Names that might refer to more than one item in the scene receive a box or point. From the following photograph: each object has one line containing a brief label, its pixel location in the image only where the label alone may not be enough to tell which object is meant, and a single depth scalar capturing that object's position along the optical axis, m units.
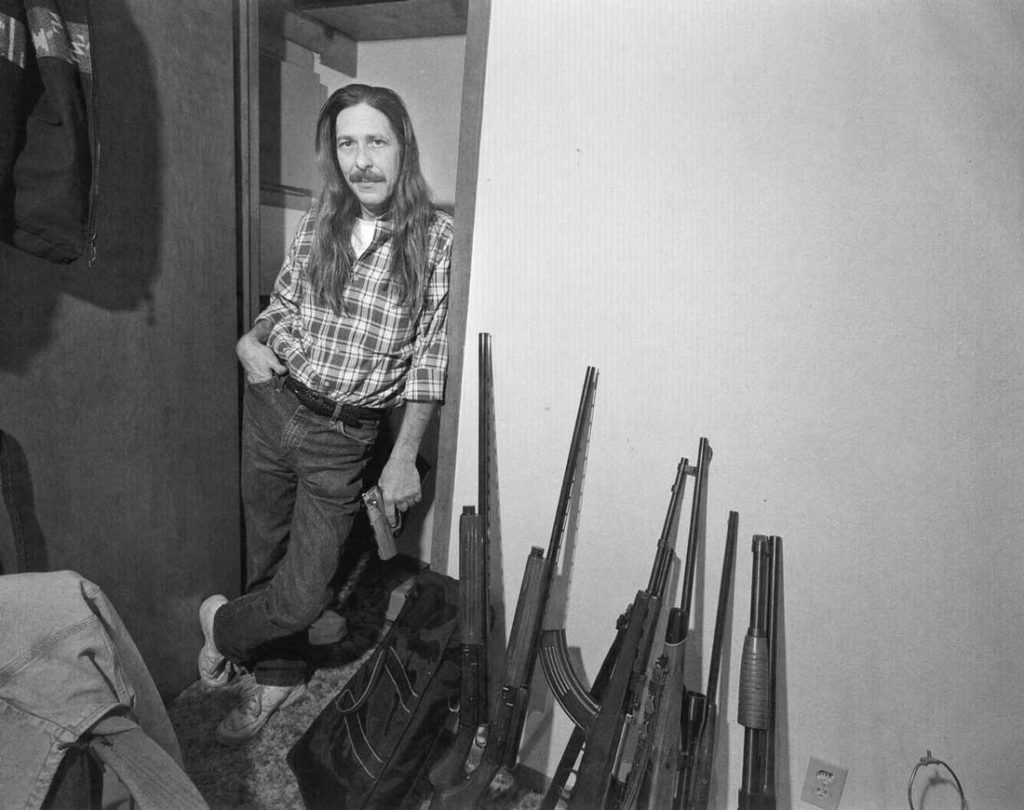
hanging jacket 1.01
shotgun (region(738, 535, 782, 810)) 1.07
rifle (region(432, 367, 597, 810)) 1.23
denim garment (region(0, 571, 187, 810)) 0.72
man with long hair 1.40
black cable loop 1.09
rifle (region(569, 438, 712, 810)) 1.09
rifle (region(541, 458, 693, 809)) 1.17
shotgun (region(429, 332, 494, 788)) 1.27
